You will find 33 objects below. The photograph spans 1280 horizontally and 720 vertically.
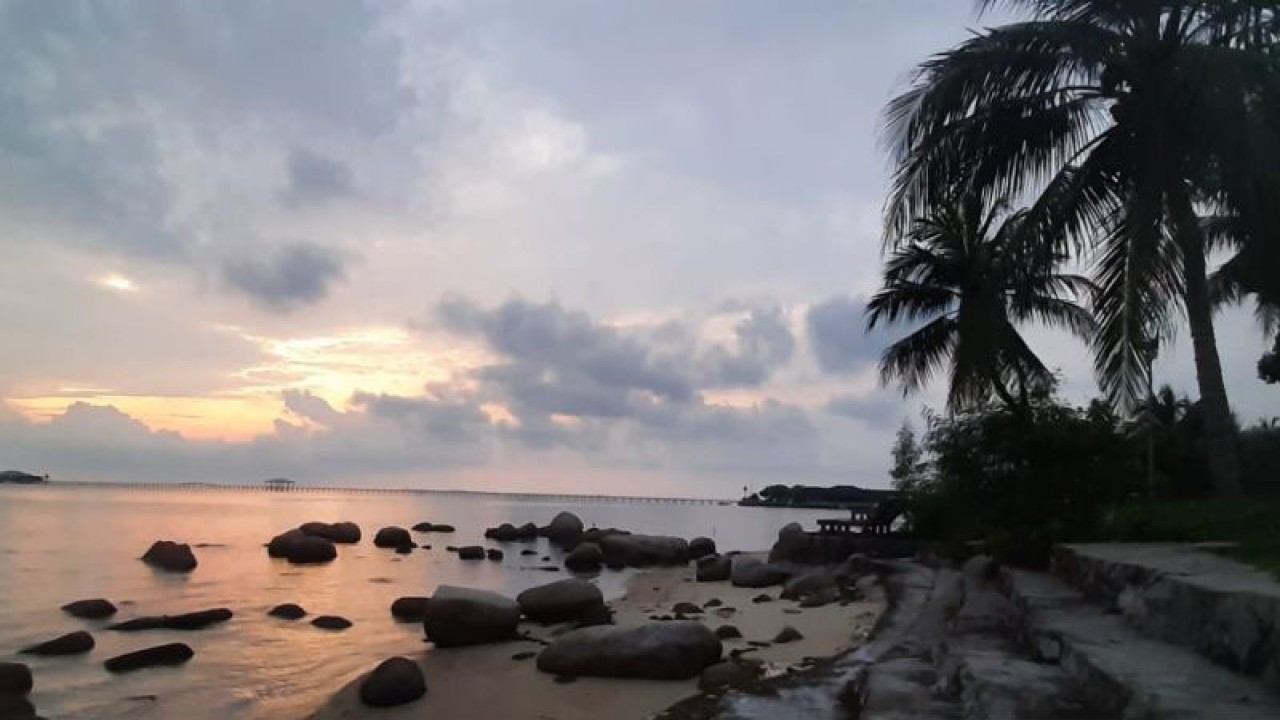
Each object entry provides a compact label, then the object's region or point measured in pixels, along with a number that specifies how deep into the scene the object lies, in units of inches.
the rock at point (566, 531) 1961.1
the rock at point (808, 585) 850.1
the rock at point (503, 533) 2126.0
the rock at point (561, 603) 712.4
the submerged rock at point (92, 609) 752.3
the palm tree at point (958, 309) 780.0
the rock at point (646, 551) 1491.1
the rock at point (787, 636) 575.5
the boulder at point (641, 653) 476.1
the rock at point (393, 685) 453.4
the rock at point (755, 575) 1000.2
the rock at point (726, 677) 408.5
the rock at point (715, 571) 1104.8
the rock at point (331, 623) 738.8
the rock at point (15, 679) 475.2
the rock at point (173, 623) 701.3
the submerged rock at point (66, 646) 595.5
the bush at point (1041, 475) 477.1
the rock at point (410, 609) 802.8
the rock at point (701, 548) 1529.3
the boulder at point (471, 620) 623.2
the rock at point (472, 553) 1555.1
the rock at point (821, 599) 751.4
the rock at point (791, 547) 1093.1
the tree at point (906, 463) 1066.3
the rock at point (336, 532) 1642.5
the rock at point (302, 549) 1369.3
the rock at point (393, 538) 1736.0
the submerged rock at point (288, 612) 780.6
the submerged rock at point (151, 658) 555.5
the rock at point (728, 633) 598.8
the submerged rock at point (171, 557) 1189.7
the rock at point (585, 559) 1421.0
